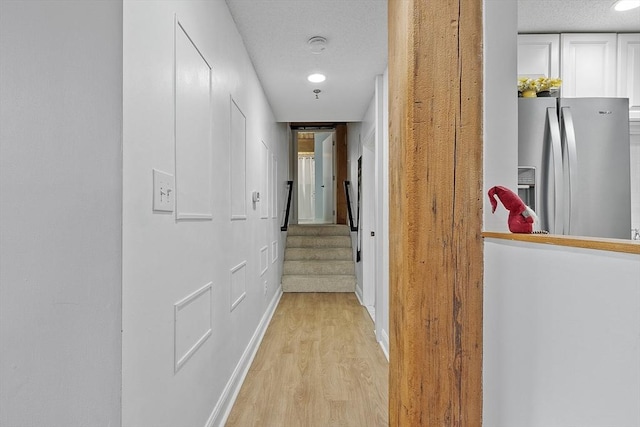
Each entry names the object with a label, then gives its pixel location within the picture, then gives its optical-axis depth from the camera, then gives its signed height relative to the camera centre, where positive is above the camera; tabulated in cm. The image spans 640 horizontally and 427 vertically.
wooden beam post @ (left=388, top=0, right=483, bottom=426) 108 -1
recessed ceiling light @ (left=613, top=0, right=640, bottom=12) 217 +124
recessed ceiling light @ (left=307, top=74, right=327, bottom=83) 328 +120
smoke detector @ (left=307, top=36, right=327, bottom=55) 256 +118
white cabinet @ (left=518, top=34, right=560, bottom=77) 247 +106
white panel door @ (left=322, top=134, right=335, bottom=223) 788 +66
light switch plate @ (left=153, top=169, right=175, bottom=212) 118 +6
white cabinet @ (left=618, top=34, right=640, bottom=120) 247 +97
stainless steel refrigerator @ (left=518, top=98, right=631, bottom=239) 201 +26
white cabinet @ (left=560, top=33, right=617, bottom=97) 246 +99
